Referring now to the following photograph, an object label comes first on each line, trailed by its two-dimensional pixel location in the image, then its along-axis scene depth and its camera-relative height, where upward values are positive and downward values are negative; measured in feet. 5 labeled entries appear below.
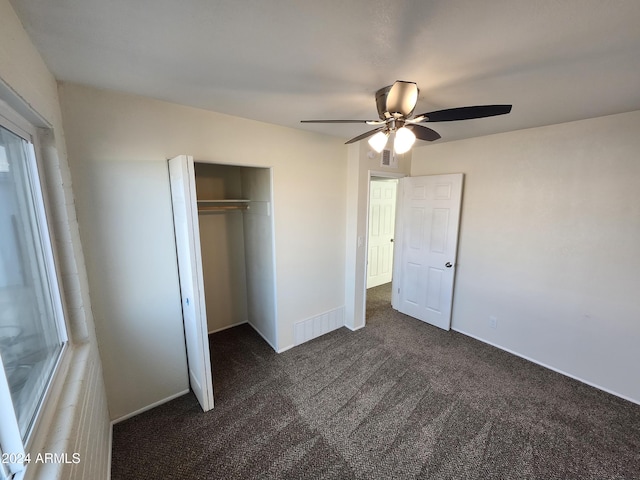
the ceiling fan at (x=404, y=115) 4.27 +1.61
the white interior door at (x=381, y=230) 15.03 -1.50
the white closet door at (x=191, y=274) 5.50 -1.63
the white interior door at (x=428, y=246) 10.28 -1.74
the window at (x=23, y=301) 2.64 -1.37
